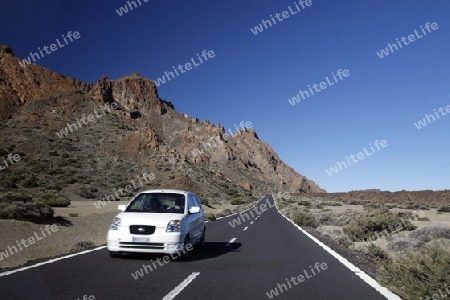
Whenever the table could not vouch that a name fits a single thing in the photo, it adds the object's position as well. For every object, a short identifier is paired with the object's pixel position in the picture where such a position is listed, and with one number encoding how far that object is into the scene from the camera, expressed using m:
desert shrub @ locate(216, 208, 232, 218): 35.28
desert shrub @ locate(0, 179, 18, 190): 43.13
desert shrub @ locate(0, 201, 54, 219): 17.93
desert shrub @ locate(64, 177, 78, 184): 51.08
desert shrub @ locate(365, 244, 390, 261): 11.09
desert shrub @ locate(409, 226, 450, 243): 14.23
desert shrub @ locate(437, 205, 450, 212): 40.71
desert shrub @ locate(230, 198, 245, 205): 69.41
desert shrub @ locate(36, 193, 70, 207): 30.56
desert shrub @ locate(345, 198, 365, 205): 66.00
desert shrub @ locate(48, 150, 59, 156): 61.75
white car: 9.44
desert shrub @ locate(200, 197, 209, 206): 50.48
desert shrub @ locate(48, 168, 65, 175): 53.94
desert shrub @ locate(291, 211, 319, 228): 24.25
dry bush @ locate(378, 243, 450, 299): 5.90
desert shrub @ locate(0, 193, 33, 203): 21.76
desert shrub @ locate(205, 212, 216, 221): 28.82
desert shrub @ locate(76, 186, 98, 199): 47.25
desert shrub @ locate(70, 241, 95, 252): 12.34
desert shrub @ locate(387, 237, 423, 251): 13.31
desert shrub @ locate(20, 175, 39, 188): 46.22
